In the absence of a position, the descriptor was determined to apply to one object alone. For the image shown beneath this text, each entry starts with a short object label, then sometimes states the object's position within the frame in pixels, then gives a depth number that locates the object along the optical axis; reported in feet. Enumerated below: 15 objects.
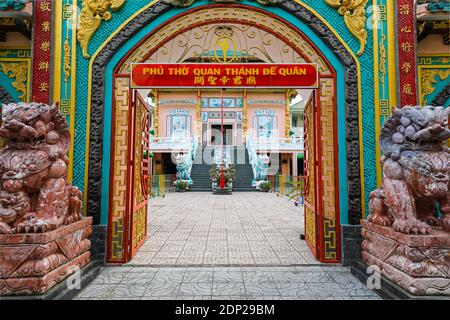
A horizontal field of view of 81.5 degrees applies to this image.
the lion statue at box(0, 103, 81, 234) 7.14
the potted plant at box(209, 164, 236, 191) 40.96
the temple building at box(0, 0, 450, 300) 10.05
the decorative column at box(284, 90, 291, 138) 60.39
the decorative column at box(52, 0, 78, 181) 10.17
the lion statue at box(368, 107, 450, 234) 7.30
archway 10.10
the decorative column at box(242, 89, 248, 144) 60.03
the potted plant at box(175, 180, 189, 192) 42.75
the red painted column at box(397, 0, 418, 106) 9.99
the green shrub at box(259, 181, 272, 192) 42.47
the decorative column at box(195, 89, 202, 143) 59.49
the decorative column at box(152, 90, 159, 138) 58.70
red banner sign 10.02
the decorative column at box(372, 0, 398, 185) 10.07
